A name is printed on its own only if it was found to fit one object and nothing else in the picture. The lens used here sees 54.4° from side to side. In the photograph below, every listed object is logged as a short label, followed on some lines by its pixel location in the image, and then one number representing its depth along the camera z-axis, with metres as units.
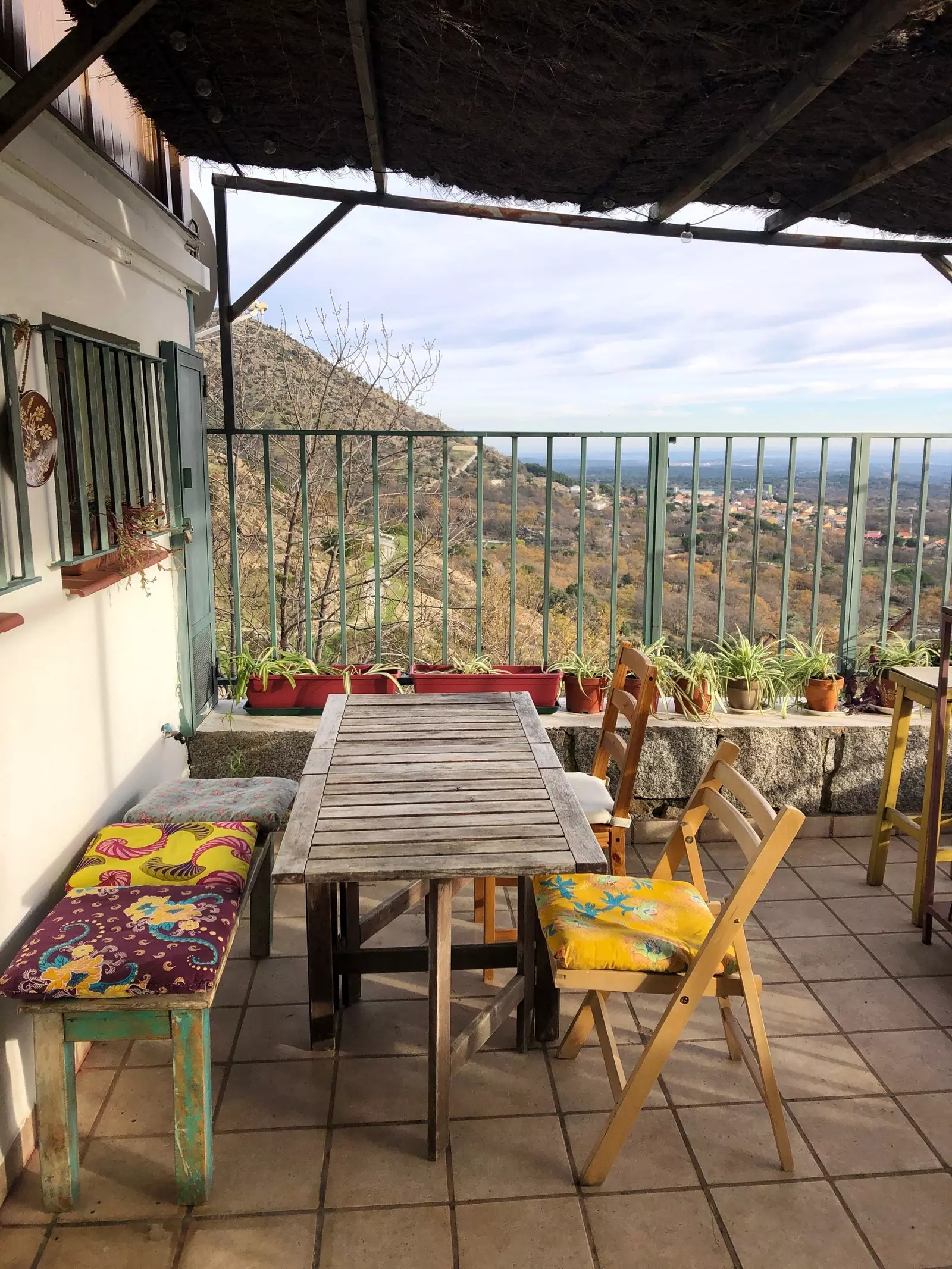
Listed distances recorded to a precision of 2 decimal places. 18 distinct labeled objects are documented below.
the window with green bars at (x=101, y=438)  2.71
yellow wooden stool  3.40
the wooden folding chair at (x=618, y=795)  3.05
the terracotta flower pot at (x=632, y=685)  4.34
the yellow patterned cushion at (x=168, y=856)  2.54
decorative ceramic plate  2.41
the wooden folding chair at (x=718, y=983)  2.05
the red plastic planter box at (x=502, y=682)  4.29
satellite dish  4.29
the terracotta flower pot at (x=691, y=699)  4.34
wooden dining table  2.16
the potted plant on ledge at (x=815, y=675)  4.43
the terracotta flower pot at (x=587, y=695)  4.37
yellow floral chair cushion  2.20
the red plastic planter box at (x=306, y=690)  4.30
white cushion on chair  3.11
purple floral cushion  2.03
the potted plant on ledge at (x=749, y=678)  4.43
